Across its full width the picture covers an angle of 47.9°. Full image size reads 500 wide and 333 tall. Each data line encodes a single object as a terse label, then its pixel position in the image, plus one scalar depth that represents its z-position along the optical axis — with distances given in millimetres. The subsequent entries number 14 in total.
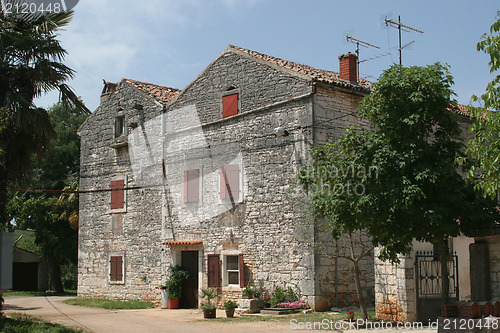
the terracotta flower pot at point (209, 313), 14930
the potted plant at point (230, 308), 14818
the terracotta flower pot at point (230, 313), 14859
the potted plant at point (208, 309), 14906
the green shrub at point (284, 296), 15117
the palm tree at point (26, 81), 11664
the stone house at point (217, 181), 15578
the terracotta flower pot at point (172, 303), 18078
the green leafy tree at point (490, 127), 8047
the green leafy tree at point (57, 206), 26172
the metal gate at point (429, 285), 11766
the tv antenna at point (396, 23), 18859
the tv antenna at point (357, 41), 19734
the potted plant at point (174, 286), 18094
